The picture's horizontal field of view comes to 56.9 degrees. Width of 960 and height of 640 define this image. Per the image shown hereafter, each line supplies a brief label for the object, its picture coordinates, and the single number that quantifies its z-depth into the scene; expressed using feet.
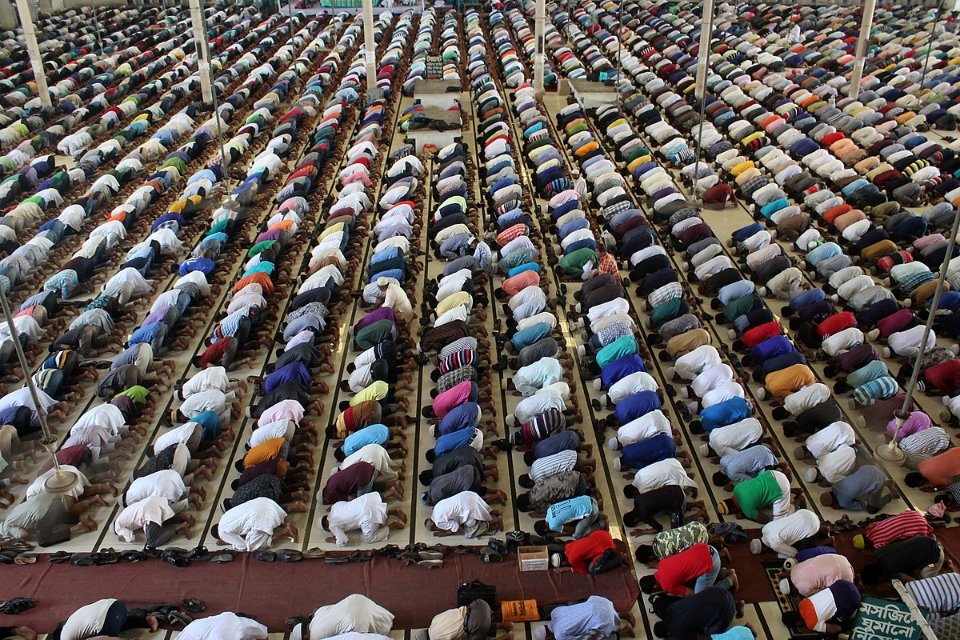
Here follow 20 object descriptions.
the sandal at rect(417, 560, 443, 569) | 29.01
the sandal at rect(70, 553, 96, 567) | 29.60
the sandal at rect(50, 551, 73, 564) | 29.84
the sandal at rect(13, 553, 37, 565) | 29.76
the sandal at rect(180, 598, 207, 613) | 27.66
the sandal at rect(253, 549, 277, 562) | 29.60
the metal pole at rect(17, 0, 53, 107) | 80.43
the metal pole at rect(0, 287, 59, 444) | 29.90
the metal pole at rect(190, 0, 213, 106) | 80.84
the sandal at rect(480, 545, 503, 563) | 29.30
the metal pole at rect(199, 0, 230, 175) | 59.04
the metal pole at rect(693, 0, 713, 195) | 72.13
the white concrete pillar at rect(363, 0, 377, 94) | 84.53
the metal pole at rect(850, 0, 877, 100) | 77.30
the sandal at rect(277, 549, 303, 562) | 29.58
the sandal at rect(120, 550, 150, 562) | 29.76
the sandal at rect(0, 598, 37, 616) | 27.61
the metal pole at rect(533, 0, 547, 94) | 86.94
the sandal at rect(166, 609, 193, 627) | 27.28
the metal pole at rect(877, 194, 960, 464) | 31.83
